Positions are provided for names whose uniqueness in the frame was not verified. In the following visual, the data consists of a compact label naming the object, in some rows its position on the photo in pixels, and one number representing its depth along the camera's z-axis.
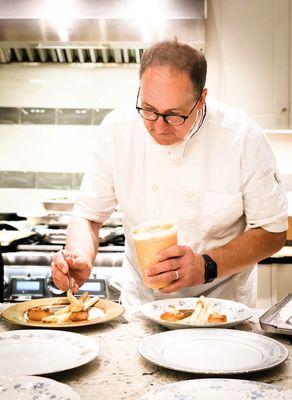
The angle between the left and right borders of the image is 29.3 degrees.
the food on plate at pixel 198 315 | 1.46
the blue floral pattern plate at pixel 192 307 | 1.43
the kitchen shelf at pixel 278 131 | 4.07
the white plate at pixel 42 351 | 1.15
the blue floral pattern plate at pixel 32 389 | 0.96
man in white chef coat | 1.78
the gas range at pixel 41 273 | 3.14
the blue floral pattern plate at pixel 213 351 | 1.14
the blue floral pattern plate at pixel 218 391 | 0.98
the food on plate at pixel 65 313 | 1.49
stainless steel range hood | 3.50
